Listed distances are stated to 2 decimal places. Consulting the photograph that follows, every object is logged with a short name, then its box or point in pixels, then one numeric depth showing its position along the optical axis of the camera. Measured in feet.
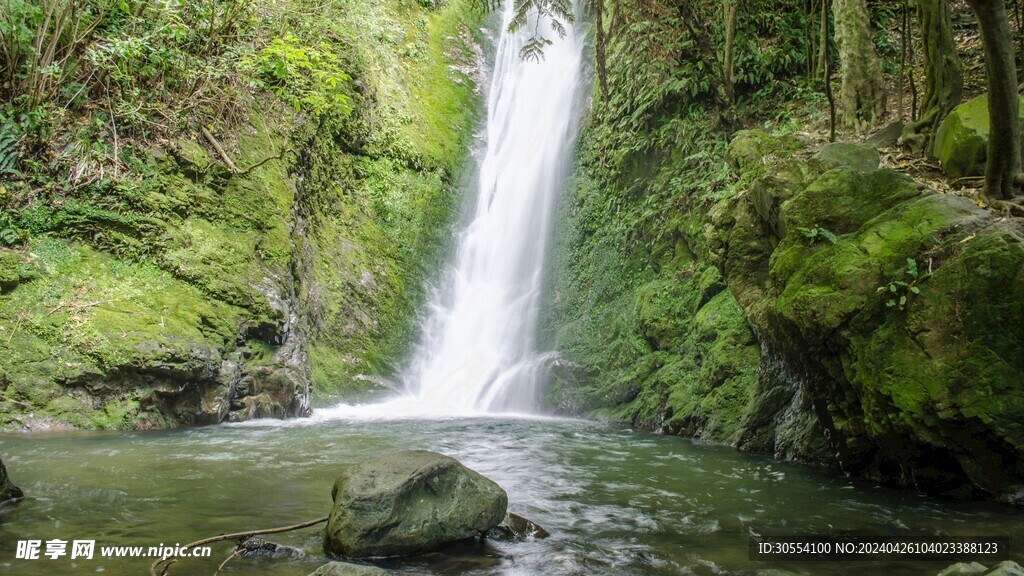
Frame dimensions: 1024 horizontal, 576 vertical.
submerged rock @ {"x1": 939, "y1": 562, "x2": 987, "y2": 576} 8.50
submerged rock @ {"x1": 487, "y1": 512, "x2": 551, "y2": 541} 12.44
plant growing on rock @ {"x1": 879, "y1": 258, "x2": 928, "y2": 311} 15.11
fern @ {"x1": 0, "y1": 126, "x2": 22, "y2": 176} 26.68
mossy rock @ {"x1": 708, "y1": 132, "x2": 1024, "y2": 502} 13.51
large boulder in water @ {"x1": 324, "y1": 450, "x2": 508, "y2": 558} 11.17
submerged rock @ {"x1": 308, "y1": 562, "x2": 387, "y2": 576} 9.02
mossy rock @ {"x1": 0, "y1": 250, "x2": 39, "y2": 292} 23.84
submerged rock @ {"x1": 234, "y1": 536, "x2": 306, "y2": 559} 10.73
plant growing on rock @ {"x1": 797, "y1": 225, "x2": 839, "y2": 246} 17.80
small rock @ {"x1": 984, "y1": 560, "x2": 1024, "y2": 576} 7.89
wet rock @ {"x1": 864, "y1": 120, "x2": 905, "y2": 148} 24.68
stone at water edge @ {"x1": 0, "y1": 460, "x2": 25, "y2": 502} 12.65
